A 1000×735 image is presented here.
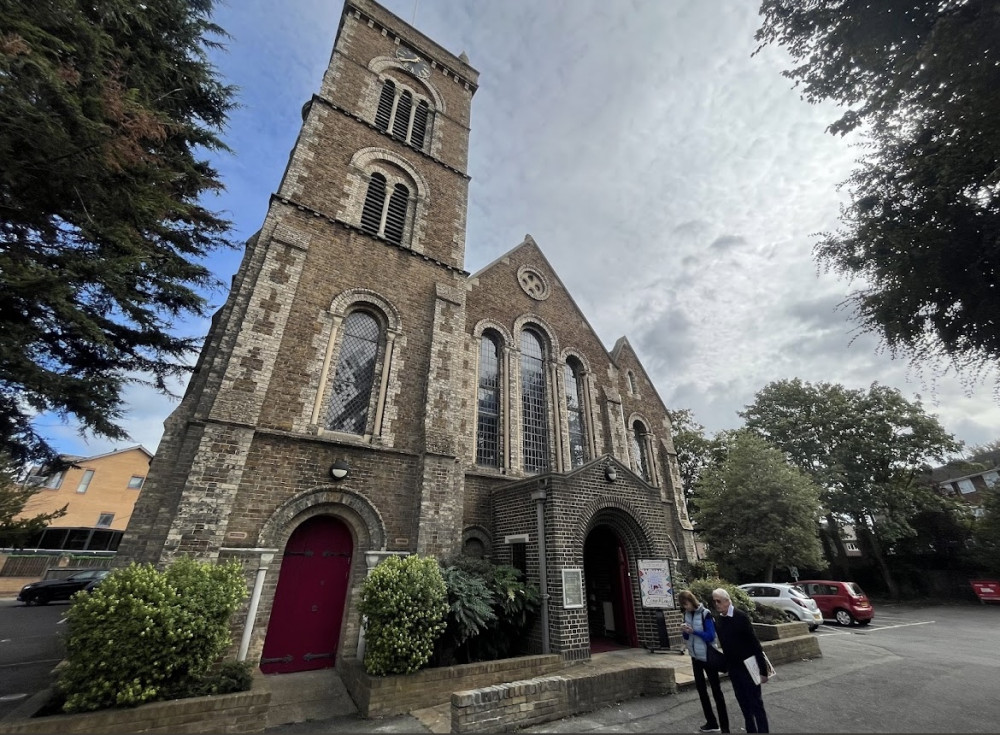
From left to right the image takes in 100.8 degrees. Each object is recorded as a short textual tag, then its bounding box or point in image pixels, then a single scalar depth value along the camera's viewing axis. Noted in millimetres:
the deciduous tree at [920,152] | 6160
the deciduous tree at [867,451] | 27562
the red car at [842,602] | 16766
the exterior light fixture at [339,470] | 8836
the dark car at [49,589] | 19812
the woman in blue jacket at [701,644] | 5570
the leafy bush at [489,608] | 7520
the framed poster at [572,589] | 8648
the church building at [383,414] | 8023
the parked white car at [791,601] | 15261
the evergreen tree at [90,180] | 5648
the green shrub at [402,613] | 6484
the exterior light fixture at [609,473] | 10633
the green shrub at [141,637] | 4926
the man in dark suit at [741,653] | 5094
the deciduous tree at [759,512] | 19688
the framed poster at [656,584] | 9742
